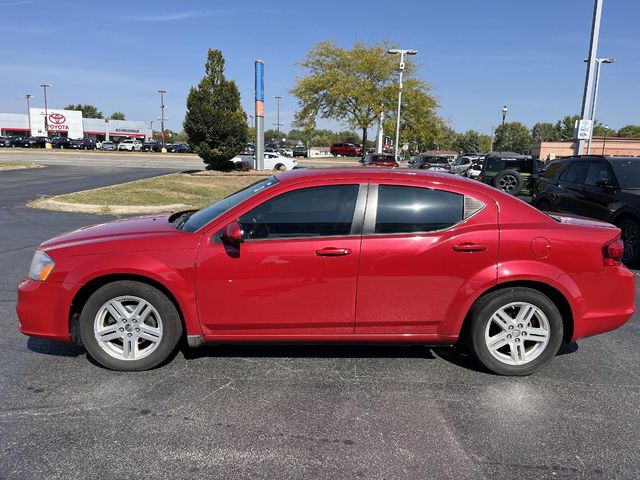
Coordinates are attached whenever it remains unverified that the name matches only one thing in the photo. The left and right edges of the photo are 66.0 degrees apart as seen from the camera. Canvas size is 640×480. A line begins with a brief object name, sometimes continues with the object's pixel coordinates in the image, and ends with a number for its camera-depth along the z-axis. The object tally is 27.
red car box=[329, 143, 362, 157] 62.97
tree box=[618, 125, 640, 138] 102.82
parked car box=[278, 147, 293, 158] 51.16
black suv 7.60
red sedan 3.65
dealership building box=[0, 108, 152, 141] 86.00
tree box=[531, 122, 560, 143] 109.77
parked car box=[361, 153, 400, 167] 29.48
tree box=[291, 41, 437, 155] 36.69
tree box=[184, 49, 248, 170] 23.28
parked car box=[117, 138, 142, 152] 65.12
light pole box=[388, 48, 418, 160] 30.62
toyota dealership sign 86.00
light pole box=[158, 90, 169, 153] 80.06
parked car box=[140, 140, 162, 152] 67.81
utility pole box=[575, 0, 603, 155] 15.33
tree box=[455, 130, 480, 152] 95.19
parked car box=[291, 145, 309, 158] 60.76
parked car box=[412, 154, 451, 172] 28.86
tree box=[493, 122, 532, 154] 97.30
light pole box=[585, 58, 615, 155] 33.42
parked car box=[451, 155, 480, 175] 27.52
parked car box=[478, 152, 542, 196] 13.40
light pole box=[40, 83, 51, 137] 82.38
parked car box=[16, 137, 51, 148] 63.09
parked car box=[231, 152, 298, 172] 30.09
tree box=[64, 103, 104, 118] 129.82
